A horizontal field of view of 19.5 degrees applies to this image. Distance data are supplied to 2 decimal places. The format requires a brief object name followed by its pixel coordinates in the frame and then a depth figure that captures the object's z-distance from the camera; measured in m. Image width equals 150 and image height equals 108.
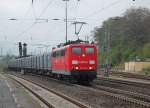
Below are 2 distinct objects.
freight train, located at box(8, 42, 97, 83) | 32.69
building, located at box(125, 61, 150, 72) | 73.58
